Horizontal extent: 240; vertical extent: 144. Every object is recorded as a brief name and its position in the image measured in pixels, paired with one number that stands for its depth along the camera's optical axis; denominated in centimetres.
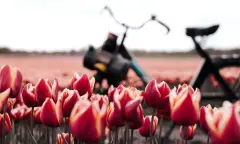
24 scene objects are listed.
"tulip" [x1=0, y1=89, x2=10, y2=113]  169
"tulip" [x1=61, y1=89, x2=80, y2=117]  174
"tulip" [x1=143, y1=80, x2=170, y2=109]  178
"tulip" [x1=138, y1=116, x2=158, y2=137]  197
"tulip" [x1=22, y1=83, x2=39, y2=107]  187
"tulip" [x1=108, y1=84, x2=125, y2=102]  195
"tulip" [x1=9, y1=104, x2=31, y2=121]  220
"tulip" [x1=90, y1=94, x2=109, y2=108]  168
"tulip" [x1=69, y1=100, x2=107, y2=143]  152
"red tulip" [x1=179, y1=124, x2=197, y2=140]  194
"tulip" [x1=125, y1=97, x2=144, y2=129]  163
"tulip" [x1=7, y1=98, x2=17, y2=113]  206
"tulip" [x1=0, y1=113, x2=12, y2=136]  192
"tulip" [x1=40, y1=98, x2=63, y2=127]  173
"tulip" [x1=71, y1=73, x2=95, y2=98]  184
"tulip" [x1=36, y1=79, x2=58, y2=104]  183
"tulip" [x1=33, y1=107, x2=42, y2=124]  205
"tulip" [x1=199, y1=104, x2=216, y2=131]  174
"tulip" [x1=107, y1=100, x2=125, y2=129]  165
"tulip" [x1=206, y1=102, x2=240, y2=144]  145
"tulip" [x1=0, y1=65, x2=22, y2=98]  175
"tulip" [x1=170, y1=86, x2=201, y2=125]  164
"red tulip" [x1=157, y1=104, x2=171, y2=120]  184
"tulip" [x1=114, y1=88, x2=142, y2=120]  166
